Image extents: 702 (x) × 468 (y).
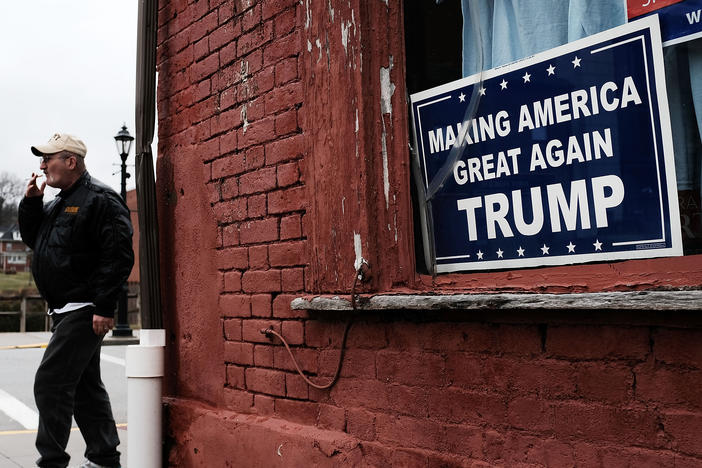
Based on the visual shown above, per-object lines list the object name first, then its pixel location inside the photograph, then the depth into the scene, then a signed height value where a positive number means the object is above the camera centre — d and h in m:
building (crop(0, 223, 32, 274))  82.86 +8.77
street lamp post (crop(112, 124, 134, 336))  14.09 +2.78
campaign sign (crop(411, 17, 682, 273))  2.15 +0.45
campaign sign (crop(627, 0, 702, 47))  2.06 +0.75
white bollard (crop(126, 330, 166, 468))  3.82 -0.39
